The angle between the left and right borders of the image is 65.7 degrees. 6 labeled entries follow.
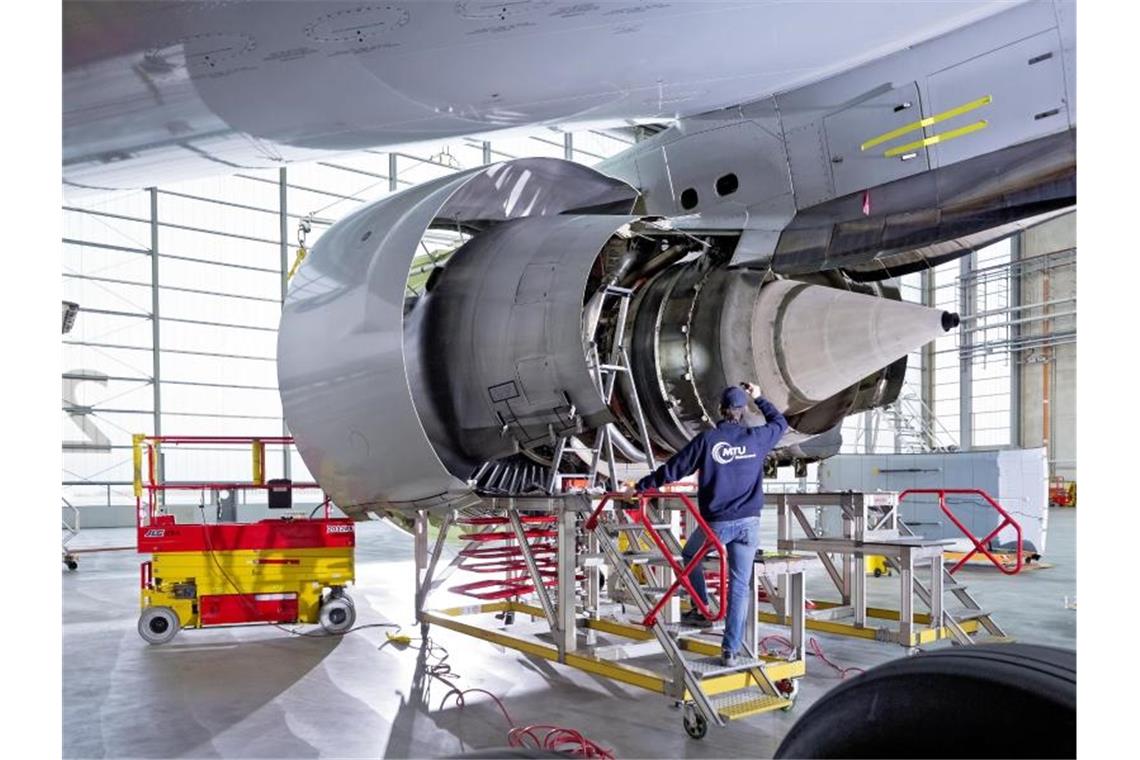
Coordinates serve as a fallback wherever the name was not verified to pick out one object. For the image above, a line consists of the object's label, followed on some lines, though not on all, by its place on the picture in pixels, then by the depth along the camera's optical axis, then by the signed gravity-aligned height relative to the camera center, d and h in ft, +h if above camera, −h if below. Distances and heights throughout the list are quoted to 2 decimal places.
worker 18.51 -2.25
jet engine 19.70 +0.66
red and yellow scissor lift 26.66 -6.14
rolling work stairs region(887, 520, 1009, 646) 23.86 -6.69
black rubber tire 6.12 -2.48
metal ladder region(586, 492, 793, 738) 16.75 -5.94
